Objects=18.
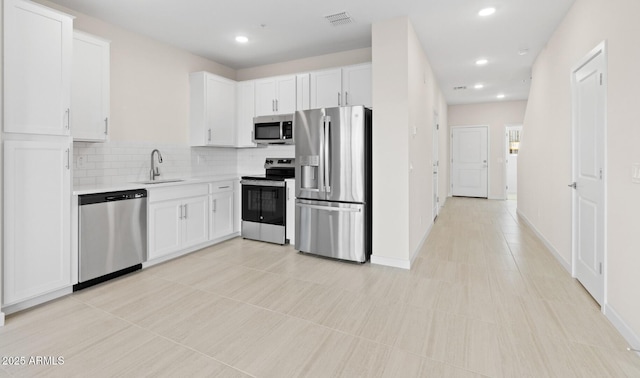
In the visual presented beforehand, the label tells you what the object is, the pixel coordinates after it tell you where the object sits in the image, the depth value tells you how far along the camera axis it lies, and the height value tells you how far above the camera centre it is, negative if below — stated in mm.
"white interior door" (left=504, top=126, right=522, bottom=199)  10523 +726
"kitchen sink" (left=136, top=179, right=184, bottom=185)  3993 +22
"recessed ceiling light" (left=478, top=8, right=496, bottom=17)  3459 +1887
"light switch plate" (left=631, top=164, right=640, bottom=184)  2032 +62
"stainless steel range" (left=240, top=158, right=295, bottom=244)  4605 -314
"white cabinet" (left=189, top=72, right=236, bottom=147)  4715 +1119
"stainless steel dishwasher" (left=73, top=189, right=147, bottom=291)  3002 -515
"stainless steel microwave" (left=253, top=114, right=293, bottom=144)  4668 +819
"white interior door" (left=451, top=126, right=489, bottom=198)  9453 +680
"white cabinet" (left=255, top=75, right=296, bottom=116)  4812 +1365
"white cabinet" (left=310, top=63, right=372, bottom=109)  4258 +1340
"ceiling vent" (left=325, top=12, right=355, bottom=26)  3572 +1892
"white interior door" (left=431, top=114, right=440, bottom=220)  6247 +450
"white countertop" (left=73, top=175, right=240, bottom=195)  3020 -24
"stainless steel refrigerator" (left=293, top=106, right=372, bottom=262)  3783 +29
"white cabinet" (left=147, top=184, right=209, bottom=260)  3686 -437
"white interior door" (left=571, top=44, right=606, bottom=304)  2613 +98
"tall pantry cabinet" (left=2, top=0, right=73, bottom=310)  2471 +265
